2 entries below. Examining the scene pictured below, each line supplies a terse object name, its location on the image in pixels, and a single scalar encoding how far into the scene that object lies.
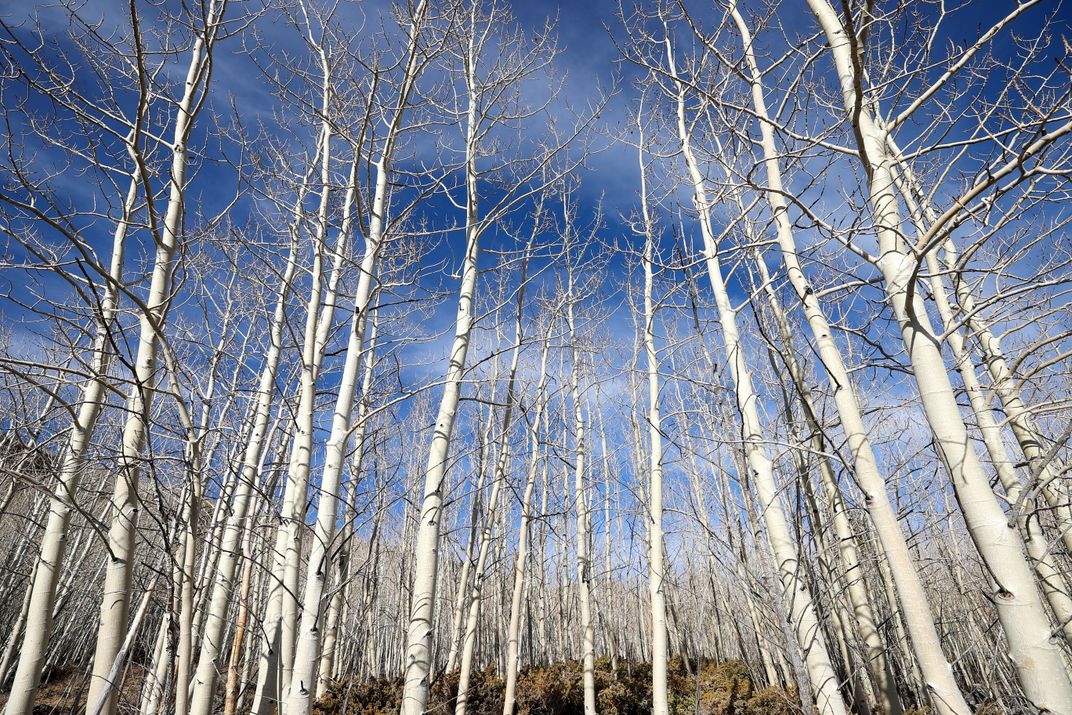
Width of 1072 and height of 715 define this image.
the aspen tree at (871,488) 1.94
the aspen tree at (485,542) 4.97
